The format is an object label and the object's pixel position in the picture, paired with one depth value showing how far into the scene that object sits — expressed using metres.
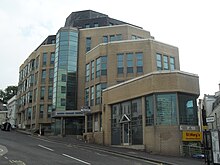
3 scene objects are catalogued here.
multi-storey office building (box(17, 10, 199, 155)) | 18.64
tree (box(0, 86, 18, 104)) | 74.28
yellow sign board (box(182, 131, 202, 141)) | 17.74
